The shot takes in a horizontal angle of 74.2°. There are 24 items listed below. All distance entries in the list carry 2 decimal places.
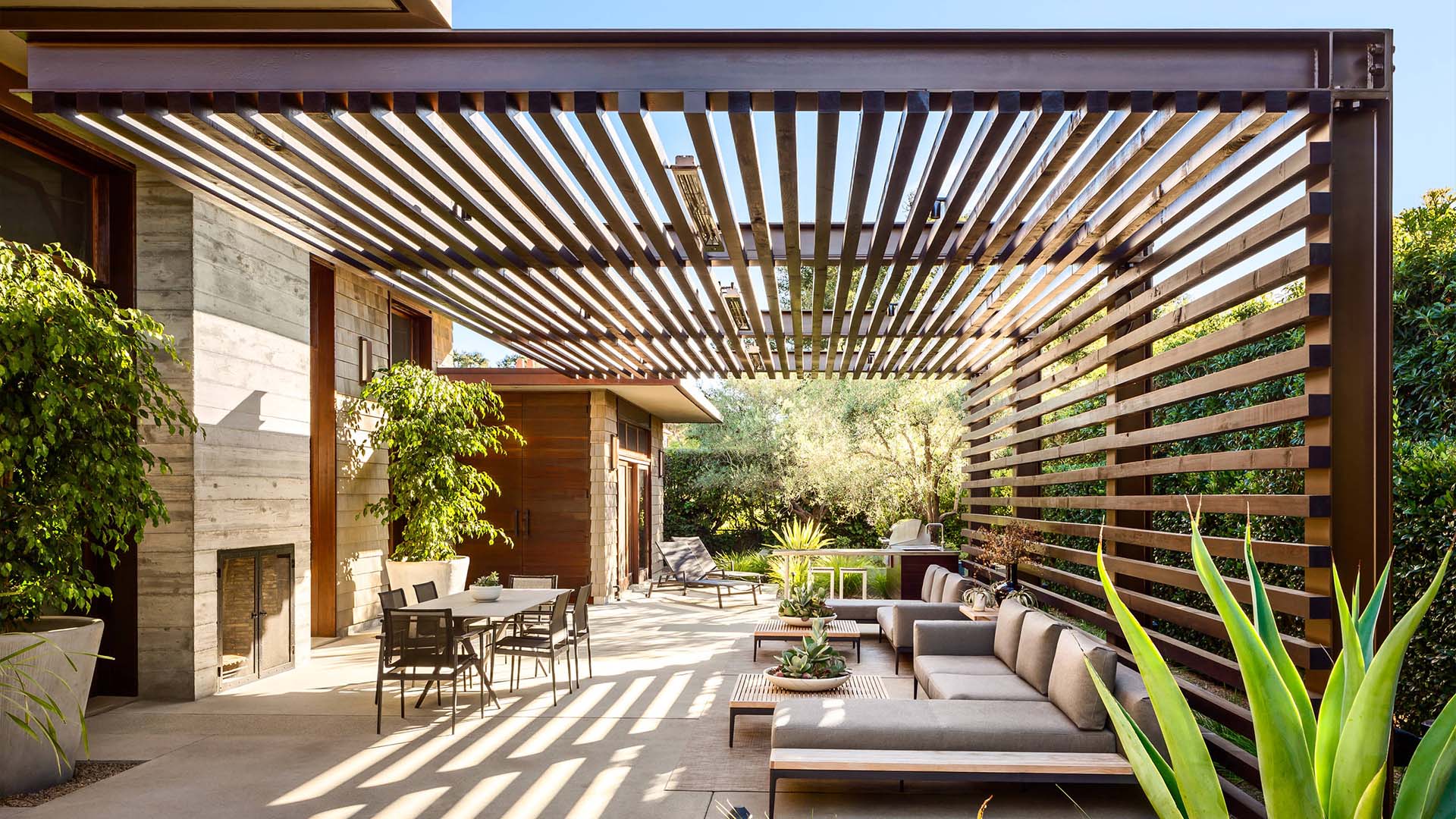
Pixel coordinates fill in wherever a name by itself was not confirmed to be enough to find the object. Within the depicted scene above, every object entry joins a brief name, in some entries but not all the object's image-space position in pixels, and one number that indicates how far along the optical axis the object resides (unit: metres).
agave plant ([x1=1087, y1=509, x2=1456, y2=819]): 1.41
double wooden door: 12.91
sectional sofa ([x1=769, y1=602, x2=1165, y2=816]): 4.38
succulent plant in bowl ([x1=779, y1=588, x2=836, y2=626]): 8.05
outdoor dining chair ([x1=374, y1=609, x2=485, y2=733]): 6.05
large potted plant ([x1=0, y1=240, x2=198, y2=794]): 4.62
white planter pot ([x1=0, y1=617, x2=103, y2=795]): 4.74
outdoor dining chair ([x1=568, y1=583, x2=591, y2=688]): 7.38
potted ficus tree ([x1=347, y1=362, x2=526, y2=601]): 9.84
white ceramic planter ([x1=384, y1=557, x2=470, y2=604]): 9.87
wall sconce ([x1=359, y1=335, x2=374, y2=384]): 10.35
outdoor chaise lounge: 14.23
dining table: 6.62
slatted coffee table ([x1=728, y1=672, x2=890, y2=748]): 5.53
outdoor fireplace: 7.33
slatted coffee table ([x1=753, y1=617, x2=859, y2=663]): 7.88
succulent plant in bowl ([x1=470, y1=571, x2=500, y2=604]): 7.44
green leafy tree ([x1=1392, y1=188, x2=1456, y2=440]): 5.54
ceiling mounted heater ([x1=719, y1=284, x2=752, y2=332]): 7.26
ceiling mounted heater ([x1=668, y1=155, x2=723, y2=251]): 4.42
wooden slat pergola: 3.63
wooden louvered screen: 3.67
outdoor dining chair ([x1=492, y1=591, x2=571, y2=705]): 6.91
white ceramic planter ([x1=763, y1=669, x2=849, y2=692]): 5.68
